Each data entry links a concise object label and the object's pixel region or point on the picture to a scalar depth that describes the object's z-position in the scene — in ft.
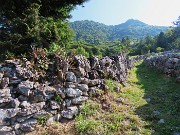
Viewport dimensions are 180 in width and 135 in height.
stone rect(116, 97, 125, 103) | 19.32
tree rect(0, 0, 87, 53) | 20.22
